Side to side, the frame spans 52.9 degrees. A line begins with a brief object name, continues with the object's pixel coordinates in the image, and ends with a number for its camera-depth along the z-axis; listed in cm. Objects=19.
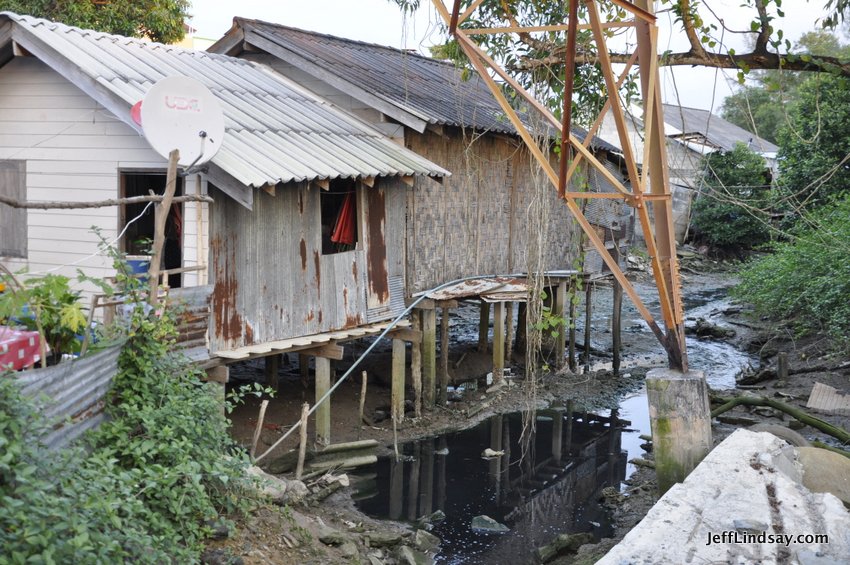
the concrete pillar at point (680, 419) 718
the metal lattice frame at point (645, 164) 687
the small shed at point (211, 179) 938
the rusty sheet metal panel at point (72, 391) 538
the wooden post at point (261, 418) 880
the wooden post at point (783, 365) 1525
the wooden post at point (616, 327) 1719
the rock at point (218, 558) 612
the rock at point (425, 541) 914
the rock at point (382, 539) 875
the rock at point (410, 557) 842
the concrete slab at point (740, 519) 564
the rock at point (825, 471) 714
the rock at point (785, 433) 839
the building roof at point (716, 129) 3294
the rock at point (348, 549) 776
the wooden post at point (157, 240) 654
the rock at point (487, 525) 998
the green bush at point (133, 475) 461
